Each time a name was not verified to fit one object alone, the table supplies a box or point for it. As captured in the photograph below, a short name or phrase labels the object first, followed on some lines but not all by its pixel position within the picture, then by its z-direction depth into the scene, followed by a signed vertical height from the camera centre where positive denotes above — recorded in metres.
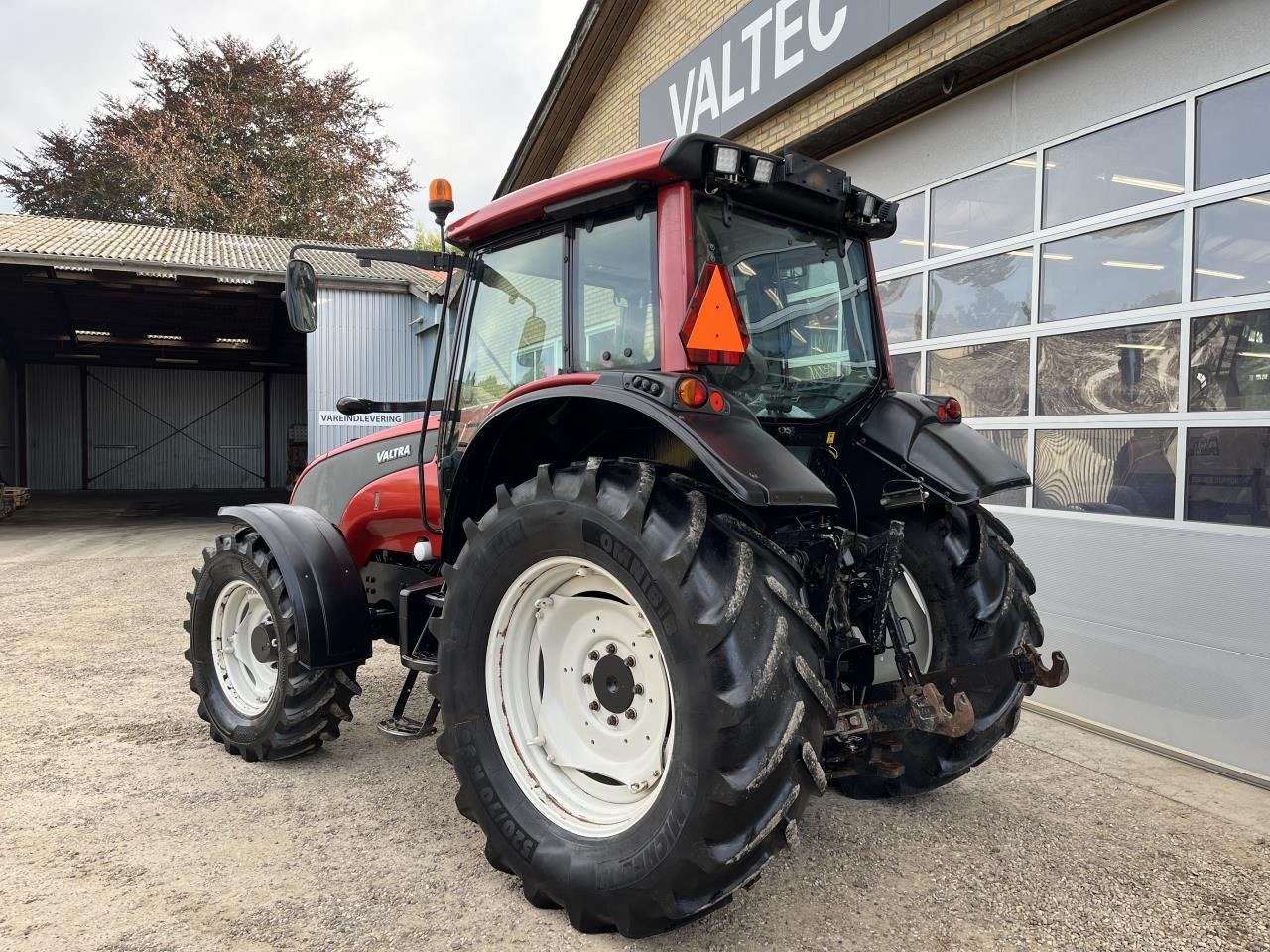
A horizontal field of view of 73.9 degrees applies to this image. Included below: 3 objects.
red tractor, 2.09 -0.34
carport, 13.86 +2.29
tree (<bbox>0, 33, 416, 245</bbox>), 24.78 +8.53
